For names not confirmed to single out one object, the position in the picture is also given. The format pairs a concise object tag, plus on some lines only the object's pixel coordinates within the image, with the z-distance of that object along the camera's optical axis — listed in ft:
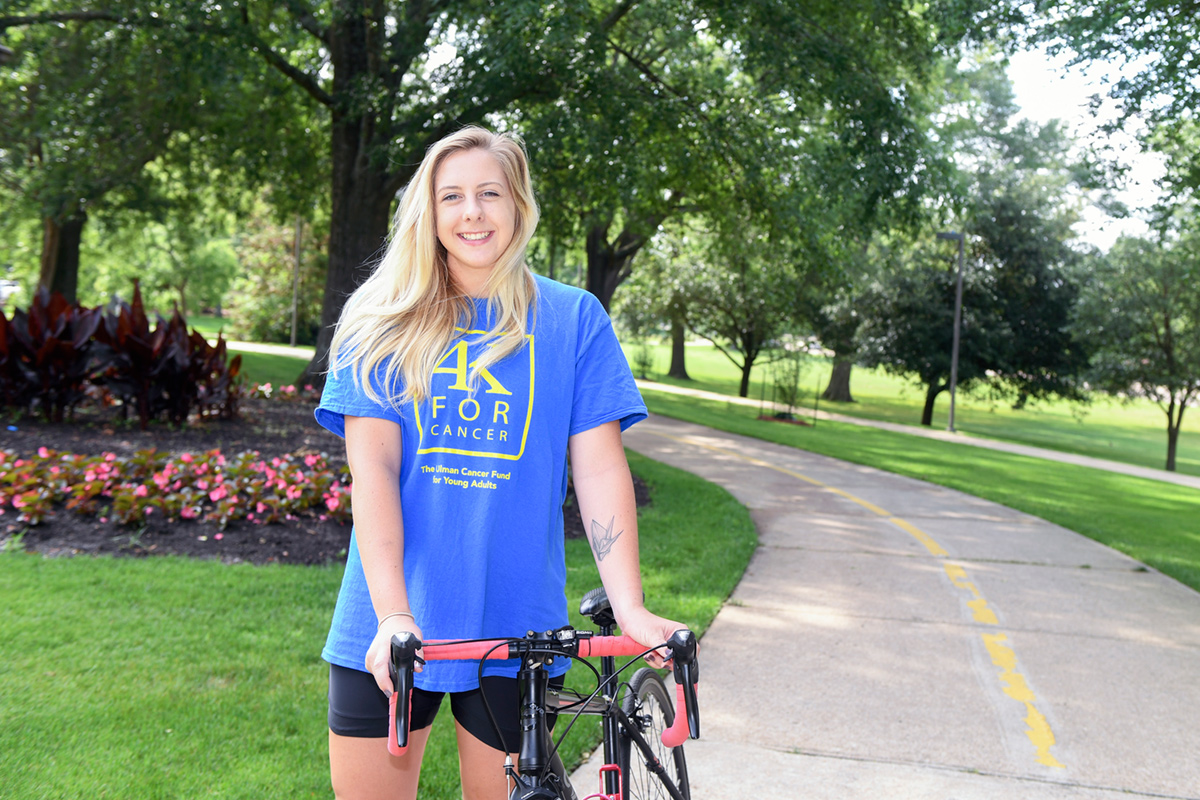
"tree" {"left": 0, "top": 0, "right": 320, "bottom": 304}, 42.09
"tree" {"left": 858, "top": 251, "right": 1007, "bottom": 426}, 96.68
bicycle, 5.44
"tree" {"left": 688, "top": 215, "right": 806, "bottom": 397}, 99.19
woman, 6.54
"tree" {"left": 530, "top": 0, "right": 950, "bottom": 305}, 35.04
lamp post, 83.30
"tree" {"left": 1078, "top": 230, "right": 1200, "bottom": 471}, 78.54
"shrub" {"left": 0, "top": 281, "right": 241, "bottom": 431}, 31.37
